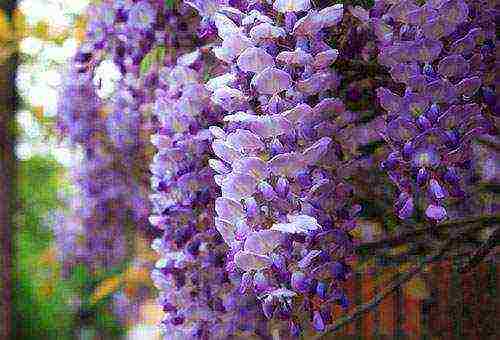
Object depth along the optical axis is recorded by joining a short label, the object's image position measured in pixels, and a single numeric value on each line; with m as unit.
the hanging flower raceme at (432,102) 0.75
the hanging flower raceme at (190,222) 0.89
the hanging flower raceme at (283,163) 0.77
